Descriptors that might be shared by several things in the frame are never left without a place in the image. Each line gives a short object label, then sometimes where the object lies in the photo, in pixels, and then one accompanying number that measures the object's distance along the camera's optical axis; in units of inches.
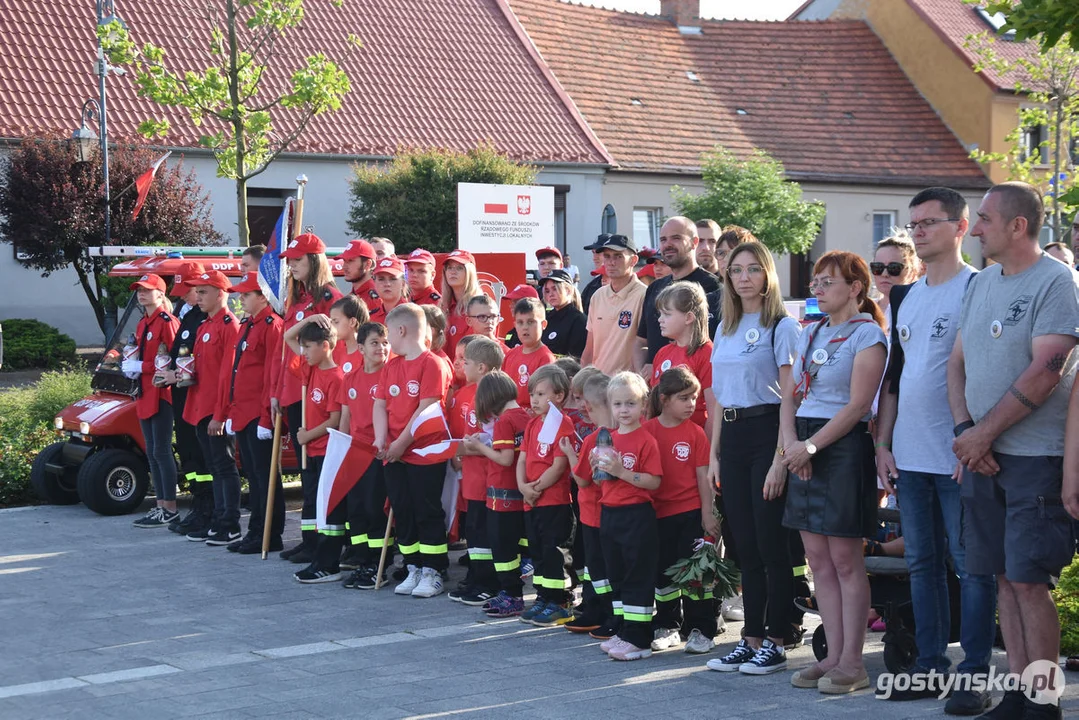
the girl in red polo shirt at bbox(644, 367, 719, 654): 276.5
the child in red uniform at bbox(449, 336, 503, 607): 326.6
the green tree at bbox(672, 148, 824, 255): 1133.7
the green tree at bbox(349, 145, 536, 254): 1001.5
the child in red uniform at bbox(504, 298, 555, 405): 338.6
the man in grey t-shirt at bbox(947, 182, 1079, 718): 205.8
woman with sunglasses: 289.4
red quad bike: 450.6
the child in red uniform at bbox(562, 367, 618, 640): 285.0
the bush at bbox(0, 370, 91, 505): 499.5
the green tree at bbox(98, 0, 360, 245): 652.7
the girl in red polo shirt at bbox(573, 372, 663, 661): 269.7
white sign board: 612.4
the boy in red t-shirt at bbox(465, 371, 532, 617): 315.0
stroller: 251.3
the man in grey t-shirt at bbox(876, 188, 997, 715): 228.1
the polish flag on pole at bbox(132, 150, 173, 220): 816.3
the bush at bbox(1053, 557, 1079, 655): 259.4
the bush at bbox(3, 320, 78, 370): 912.9
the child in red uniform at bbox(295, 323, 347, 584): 370.9
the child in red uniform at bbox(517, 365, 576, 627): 300.8
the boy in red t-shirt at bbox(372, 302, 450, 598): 338.3
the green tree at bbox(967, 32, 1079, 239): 896.9
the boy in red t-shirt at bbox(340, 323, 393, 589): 350.0
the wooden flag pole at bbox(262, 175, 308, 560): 387.2
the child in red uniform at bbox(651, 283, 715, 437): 289.0
